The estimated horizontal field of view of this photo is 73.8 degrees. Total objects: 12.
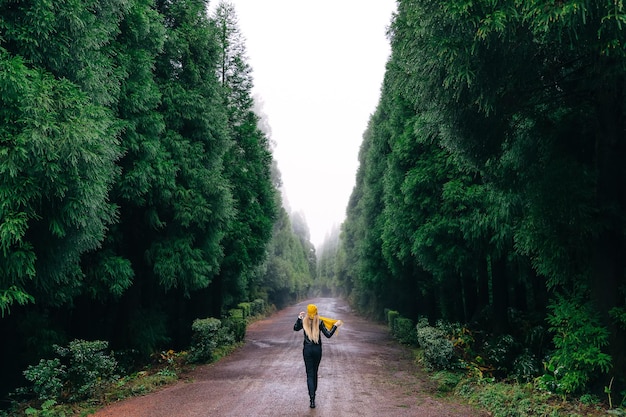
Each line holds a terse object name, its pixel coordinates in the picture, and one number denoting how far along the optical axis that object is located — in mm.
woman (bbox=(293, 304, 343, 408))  6773
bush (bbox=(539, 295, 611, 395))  6133
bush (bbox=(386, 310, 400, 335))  20289
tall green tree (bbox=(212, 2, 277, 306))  17141
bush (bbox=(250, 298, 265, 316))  31891
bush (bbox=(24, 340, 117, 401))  6766
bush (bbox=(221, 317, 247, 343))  15225
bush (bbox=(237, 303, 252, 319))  26645
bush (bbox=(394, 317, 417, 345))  15713
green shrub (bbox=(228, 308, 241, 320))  23412
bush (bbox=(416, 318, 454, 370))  9961
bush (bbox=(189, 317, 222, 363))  11773
